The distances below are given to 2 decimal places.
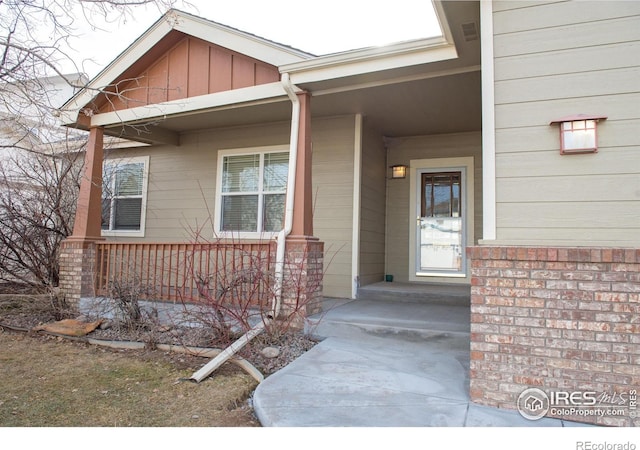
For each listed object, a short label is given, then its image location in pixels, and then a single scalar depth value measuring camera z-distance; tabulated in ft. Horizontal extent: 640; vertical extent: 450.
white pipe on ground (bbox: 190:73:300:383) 13.73
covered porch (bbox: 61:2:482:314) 14.71
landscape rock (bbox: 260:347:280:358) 12.45
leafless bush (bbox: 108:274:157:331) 15.53
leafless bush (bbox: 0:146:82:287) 20.90
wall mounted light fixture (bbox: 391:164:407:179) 21.95
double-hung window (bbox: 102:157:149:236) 25.41
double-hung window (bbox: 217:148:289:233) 20.88
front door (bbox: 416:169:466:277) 20.83
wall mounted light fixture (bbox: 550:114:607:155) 8.79
